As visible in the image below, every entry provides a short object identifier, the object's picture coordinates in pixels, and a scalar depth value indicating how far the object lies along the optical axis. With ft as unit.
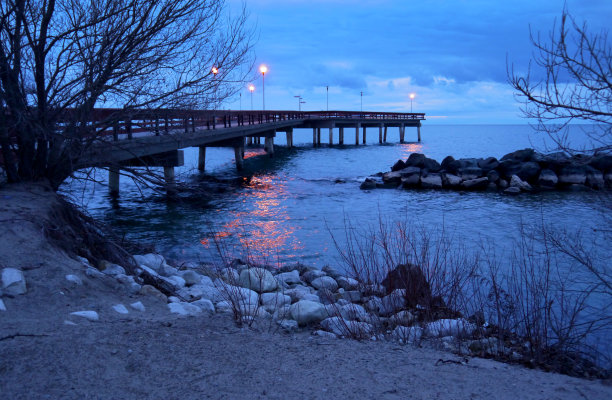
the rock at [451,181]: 88.84
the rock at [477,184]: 87.20
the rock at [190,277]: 26.94
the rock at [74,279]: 18.07
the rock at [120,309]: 17.28
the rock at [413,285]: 21.19
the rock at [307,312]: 20.85
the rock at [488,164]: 94.63
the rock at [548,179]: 84.94
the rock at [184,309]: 19.17
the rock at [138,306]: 18.39
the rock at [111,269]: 22.27
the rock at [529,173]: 87.97
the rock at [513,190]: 82.13
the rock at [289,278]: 30.99
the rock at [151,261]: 27.99
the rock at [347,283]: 29.66
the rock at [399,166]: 104.47
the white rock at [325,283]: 30.27
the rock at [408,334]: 17.79
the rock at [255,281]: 27.68
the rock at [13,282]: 16.17
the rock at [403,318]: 19.15
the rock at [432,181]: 89.30
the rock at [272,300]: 23.82
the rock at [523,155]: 98.13
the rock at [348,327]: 17.87
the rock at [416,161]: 102.53
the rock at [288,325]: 19.29
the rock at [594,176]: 82.53
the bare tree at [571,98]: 14.37
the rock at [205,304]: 20.76
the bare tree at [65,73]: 25.17
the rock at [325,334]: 18.08
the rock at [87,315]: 15.81
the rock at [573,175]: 84.28
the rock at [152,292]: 20.63
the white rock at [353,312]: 20.72
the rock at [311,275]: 32.52
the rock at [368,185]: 89.97
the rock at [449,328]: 18.76
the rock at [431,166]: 97.71
